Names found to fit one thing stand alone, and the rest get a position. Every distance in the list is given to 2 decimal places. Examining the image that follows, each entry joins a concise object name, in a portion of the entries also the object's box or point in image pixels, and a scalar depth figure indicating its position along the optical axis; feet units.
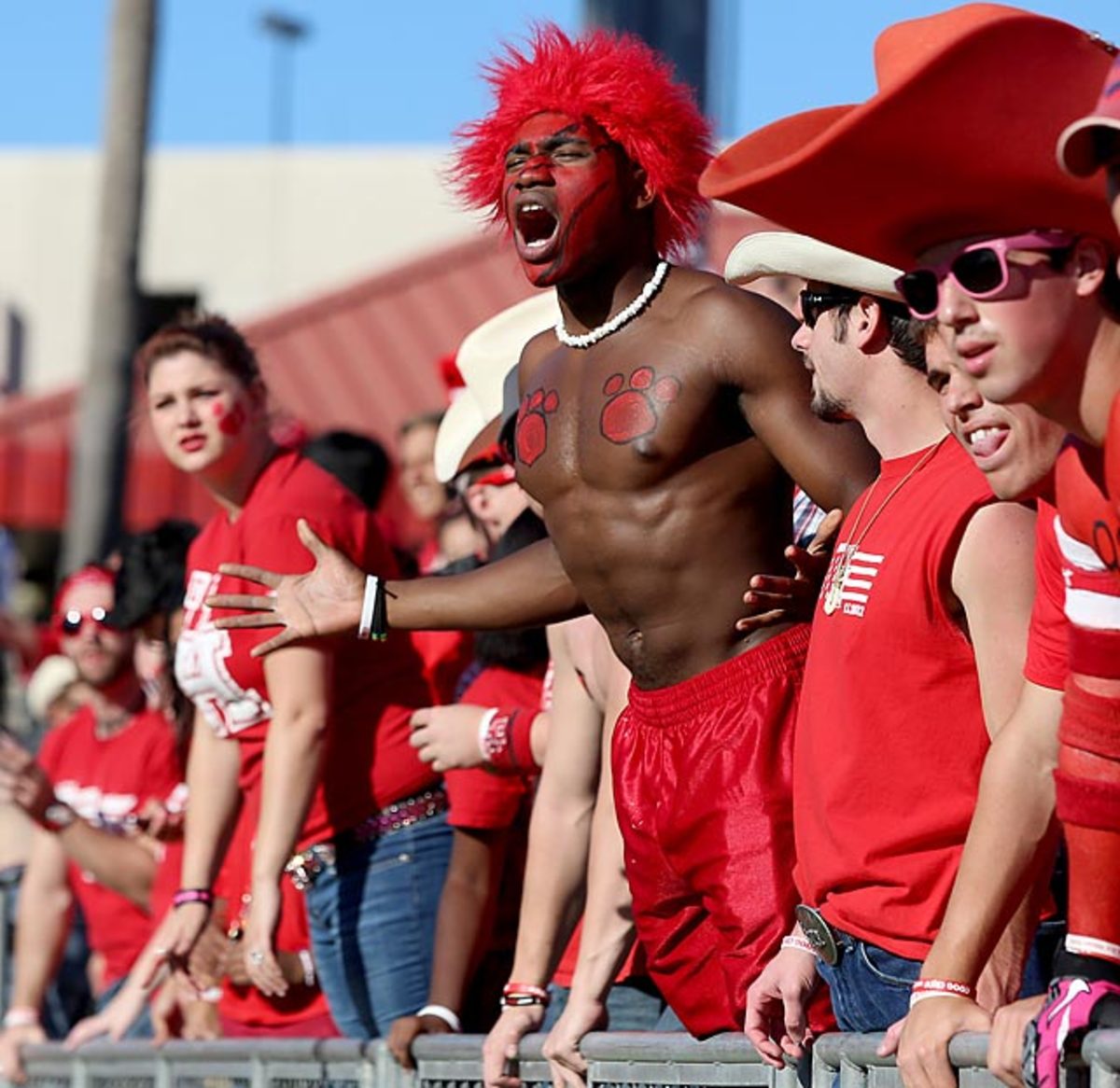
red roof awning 136.77
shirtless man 26.27
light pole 296.71
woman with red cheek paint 34.65
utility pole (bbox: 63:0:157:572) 99.81
